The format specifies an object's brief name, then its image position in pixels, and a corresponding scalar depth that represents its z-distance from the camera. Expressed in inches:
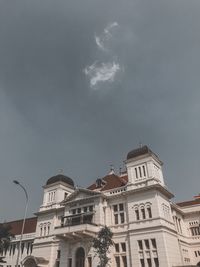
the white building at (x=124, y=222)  1298.0
